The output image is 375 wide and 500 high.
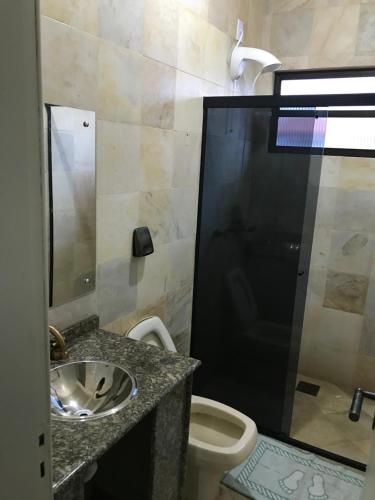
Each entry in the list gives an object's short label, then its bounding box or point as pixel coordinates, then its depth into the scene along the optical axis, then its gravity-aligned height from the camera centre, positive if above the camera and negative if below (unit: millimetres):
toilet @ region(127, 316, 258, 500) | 1693 -1227
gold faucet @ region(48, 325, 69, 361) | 1361 -650
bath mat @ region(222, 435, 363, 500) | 1985 -1578
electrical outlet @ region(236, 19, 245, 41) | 2442 +862
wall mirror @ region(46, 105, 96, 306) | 1406 -150
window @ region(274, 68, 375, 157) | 2197 +366
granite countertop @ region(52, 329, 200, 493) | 975 -723
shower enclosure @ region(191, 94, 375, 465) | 2203 -460
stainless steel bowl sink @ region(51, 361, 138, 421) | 1366 -798
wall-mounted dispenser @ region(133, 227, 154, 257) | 1831 -357
